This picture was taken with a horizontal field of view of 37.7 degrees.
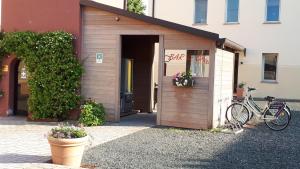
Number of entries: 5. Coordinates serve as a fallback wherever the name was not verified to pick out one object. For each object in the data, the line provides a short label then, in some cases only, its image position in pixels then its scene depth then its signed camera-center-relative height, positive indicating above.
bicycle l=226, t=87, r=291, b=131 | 12.35 -1.10
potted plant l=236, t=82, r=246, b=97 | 21.69 -0.79
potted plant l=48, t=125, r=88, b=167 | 7.33 -1.23
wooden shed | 11.76 +0.23
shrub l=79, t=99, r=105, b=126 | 12.20 -1.22
